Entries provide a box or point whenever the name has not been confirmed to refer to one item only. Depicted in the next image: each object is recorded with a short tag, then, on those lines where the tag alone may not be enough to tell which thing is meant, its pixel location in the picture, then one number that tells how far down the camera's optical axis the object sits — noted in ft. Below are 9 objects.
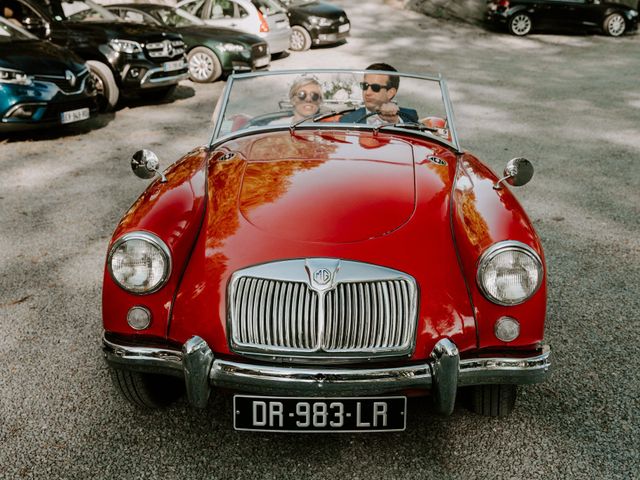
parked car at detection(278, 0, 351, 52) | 58.18
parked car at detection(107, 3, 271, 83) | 42.22
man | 13.97
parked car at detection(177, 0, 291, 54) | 48.37
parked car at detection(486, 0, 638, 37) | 66.28
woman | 14.11
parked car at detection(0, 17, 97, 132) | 27.02
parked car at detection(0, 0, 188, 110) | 33.83
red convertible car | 9.13
